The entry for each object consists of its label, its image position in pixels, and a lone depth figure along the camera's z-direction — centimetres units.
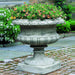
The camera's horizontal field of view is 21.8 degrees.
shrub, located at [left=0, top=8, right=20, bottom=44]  787
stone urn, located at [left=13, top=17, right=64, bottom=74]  484
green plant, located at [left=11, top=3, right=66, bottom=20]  486
